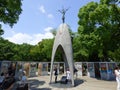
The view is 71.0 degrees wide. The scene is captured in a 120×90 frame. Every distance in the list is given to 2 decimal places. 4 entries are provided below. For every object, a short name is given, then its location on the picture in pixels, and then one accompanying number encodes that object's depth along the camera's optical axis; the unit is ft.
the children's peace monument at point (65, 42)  27.78
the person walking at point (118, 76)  19.91
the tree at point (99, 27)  36.79
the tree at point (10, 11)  25.18
